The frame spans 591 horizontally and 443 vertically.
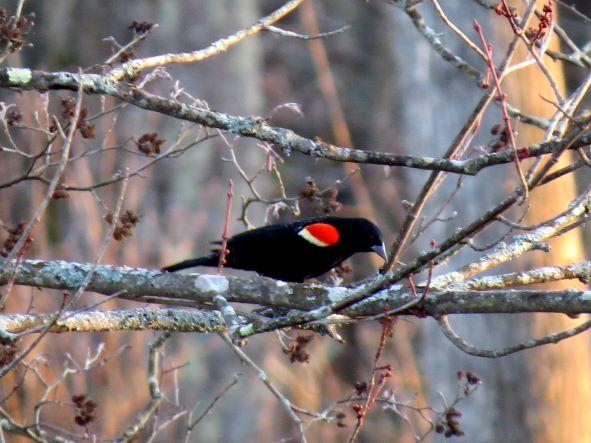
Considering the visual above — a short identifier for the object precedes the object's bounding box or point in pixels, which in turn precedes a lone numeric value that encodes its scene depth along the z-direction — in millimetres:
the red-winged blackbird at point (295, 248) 10344
